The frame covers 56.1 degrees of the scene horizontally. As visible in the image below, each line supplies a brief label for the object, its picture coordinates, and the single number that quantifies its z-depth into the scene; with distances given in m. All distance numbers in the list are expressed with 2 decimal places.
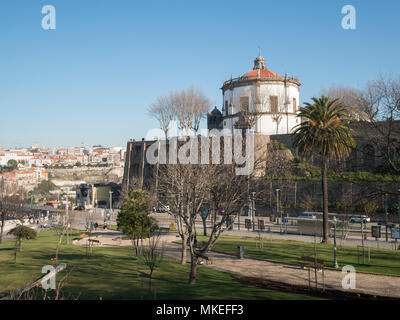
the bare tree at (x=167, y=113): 77.38
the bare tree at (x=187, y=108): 77.06
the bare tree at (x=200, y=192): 17.69
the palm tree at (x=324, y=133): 30.84
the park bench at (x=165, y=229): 39.98
